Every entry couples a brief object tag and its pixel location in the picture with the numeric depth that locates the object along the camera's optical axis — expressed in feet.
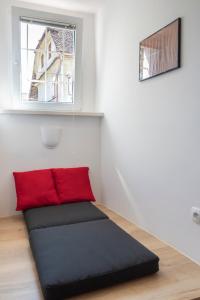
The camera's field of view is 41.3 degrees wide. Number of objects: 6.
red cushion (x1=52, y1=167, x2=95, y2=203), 8.74
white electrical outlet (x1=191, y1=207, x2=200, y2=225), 5.35
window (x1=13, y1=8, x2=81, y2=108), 9.20
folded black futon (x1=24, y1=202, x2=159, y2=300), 4.39
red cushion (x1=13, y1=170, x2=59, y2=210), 8.29
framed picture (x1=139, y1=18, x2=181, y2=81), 5.78
